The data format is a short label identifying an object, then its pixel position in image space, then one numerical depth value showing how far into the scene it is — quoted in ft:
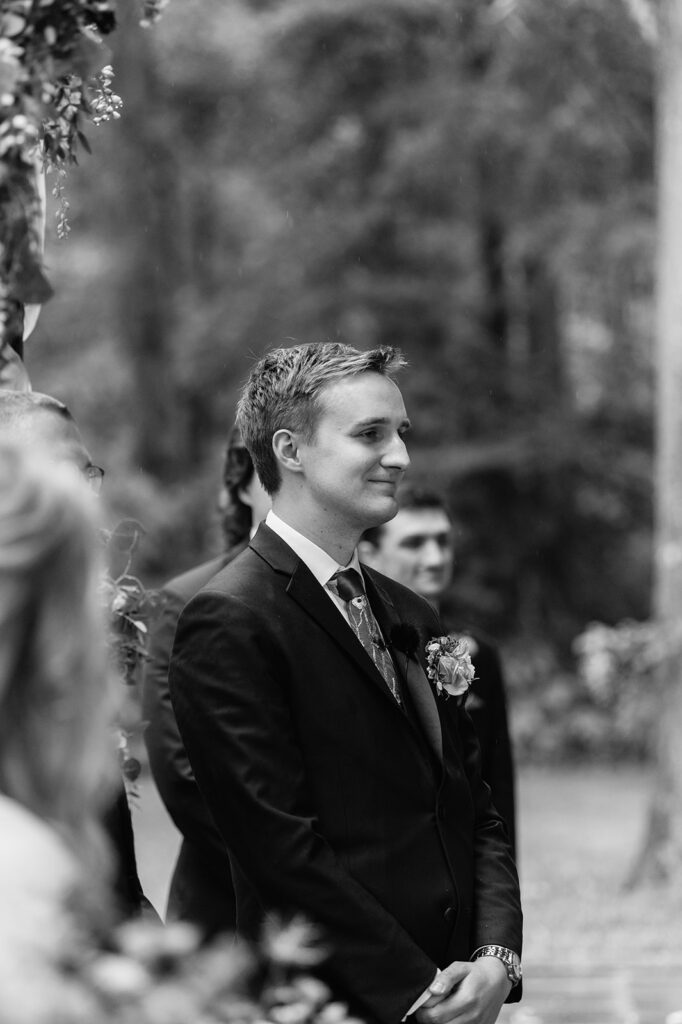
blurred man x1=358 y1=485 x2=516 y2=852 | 17.08
